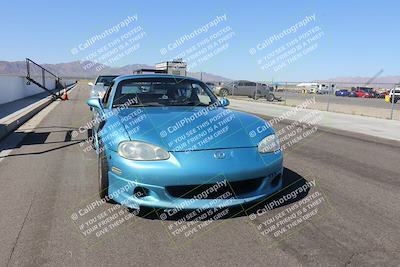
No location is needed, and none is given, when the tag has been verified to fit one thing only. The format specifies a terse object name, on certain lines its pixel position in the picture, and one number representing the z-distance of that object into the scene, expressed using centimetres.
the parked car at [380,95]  5734
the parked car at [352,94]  5897
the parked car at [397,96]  3247
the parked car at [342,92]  6115
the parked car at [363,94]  5728
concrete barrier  1833
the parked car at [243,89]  3281
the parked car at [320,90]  5334
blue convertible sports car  361
